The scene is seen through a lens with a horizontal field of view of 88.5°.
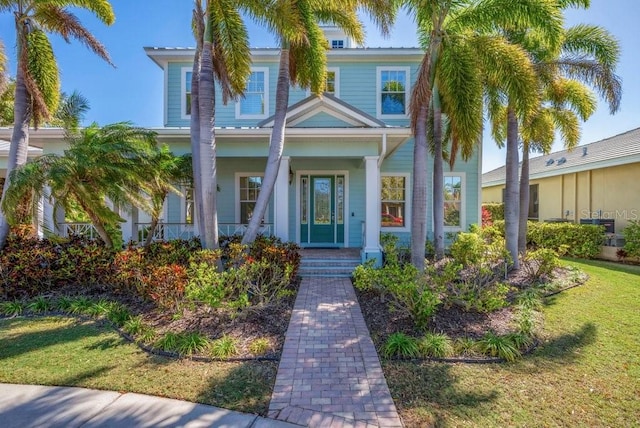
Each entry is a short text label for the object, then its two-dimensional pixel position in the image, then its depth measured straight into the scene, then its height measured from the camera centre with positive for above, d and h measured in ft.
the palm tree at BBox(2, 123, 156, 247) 21.42 +2.63
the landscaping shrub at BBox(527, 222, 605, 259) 40.96 -2.95
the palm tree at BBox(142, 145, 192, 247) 25.53 +3.02
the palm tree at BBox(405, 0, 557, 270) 22.22 +10.44
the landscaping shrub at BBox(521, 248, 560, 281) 26.37 -4.08
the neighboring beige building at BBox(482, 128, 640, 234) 42.90 +4.82
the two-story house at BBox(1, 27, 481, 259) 39.27 +5.33
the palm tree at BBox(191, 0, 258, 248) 21.86 +10.06
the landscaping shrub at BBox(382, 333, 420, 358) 14.47 -5.97
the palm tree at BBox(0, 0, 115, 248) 25.89 +12.92
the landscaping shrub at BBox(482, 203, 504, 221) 62.02 +0.88
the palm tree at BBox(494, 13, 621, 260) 28.14 +12.69
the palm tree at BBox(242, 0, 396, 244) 23.32 +13.07
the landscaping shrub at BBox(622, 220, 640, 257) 35.65 -2.65
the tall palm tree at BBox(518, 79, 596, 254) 30.30 +9.24
